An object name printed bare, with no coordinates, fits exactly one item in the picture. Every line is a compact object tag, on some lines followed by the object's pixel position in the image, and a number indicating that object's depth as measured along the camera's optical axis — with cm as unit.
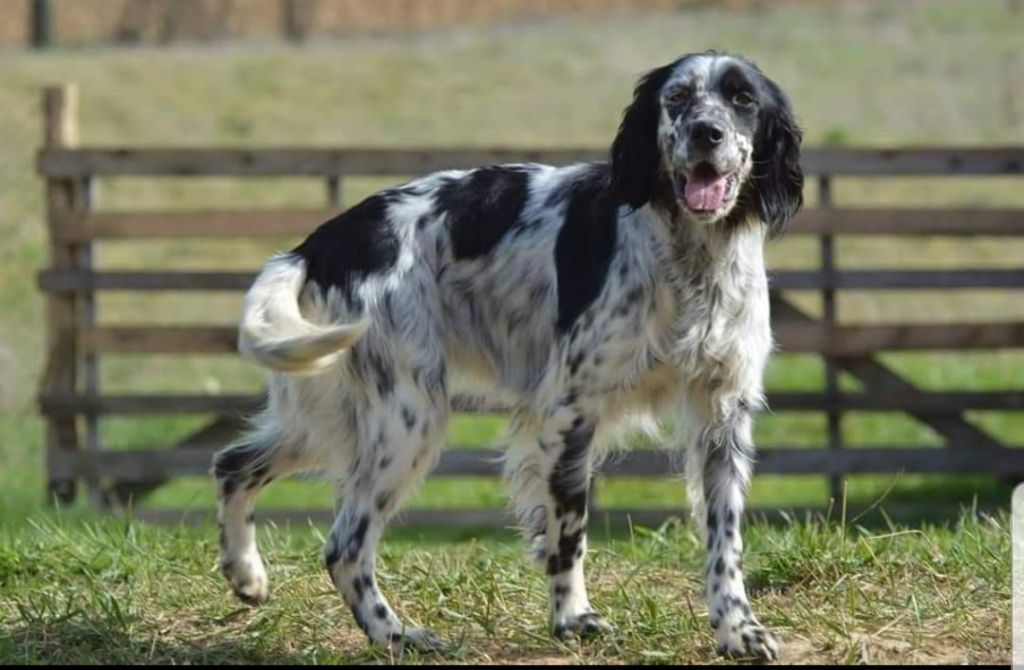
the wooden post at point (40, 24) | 4231
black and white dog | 1109
